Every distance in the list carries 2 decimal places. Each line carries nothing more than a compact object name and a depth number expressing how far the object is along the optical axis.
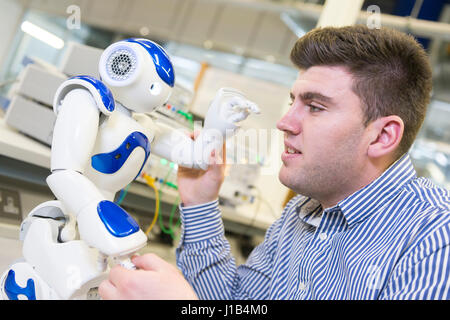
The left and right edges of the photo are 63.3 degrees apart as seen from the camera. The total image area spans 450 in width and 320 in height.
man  0.76
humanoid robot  0.60
